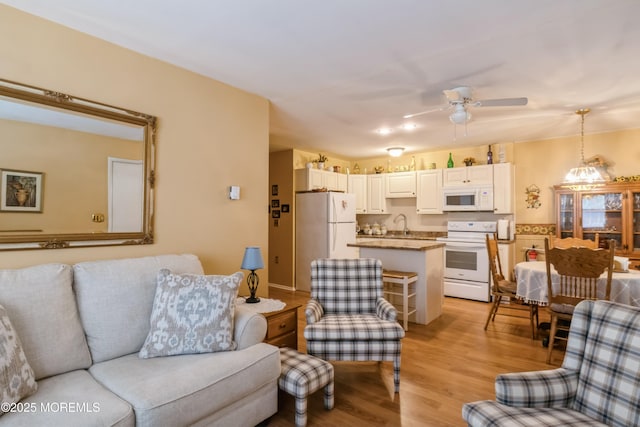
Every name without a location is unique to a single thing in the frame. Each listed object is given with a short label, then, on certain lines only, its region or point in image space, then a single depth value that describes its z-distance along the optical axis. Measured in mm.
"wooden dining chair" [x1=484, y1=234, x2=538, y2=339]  3624
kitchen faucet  6426
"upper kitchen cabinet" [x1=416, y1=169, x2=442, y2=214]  5762
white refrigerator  5453
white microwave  5230
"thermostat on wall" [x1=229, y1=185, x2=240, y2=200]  3023
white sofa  1418
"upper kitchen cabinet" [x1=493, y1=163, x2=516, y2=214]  5074
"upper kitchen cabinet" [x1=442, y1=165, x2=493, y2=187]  5254
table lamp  2637
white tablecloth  2828
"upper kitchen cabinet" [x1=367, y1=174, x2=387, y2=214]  6480
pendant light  3768
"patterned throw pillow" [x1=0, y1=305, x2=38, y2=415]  1327
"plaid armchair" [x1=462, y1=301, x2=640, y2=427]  1338
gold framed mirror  1907
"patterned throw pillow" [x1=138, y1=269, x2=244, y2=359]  1877
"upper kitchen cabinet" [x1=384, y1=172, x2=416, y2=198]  6098
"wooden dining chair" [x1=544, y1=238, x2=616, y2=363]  2723
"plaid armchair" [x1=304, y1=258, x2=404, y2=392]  2354
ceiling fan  2783
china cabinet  4176
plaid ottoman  1970
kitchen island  3896
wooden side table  2510
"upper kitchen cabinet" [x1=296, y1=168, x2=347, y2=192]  5660
